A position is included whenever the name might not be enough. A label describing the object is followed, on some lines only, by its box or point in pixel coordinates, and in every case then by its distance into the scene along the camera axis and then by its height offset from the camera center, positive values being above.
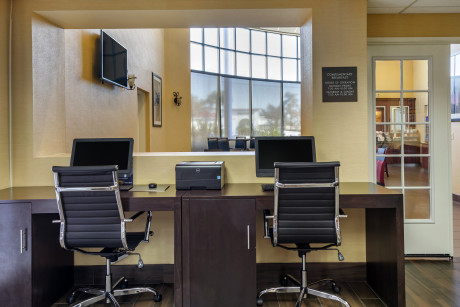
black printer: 2.50 -0.19
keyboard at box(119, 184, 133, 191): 2.58 -0.27
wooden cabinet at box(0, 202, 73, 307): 2.21 -0.67
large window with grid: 9.15 +1.96
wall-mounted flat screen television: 4.16 +1.16
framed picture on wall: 6.92 +1.06
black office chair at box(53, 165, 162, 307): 2.11 -0.36
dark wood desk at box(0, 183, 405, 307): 2.22 -0.55
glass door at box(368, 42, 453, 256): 3.28 +0.12
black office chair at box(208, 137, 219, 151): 8.06 +0.13
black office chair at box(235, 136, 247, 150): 8.67 +0.16
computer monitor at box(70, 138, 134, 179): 2.63 -0.01
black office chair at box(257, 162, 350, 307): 2.13 -0.34
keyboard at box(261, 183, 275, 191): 2.46 -0.27
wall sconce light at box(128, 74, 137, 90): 5.43 +1.10
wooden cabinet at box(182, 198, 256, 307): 2.25 -0.66
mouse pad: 2.51 -0.28
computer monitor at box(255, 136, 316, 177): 2.65 +0.00
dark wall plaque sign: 2.82 +0.54
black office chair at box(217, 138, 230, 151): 7.82 +0.12
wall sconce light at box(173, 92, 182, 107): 7.97 +1.20
